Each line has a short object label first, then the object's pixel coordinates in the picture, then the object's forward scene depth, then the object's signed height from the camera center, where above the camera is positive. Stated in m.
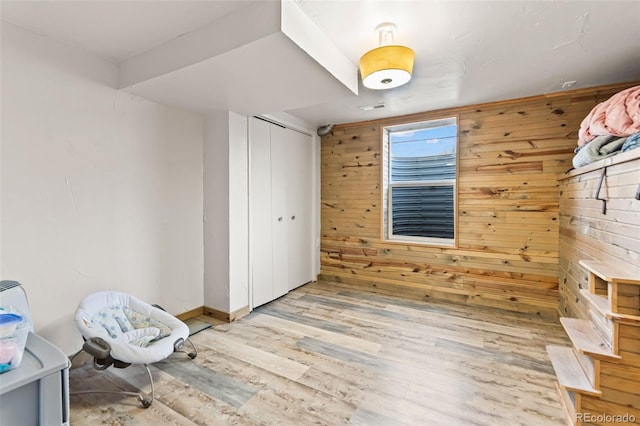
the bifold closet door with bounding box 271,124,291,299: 3.45 -0.02
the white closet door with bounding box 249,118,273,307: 3.13 -0.10
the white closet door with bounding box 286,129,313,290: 3.74 -0.02
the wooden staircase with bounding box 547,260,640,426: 1.31 -0.72
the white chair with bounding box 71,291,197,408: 1.66 -0.85
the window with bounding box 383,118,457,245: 3.51 +0.32
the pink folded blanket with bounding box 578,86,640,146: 1.71 +0.58
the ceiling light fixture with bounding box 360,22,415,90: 1.85 +0.97
